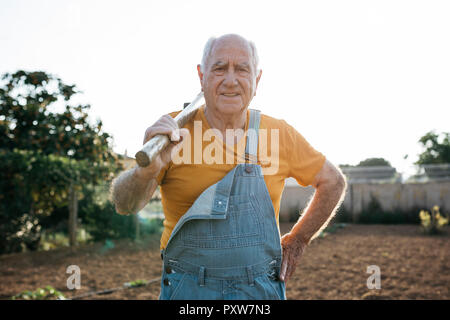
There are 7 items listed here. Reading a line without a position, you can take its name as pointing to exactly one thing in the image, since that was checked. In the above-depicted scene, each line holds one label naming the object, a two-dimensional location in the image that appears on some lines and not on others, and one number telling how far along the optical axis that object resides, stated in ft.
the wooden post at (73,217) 28.58
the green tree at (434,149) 84.74
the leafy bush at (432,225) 33.96
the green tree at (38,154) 23.89
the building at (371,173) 61.72
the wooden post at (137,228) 31.83
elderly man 5.00
